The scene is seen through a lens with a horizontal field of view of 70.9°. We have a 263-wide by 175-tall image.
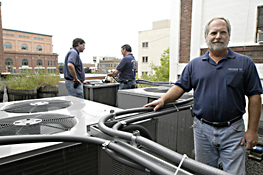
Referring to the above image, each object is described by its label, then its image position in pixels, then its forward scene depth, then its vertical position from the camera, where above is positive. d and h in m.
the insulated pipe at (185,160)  0.69 -0.36
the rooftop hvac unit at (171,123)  1.91 -0.58
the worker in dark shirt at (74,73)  3.71 -0.03
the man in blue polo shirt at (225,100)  1.55 -0.24
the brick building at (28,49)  50.16 +6.57
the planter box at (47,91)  5.06 -0.55
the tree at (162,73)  18.94 -0.10
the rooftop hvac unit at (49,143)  1.00 -0.44
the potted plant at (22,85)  4.73 -0.43
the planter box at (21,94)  4.72 -0.59
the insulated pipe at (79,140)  0.79 -0.37
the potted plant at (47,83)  5.07 -0.39
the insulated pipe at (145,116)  1.23 -0.35
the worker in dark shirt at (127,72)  4.40 +0.00
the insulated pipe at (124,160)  0.86 -0.43
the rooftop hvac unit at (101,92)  4.11 -0.48
